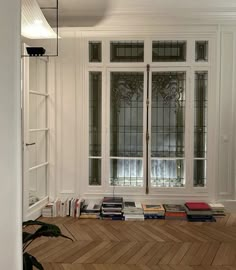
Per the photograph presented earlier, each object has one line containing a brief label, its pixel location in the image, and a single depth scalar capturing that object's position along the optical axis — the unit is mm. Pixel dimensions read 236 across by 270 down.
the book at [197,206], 4422
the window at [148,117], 4766
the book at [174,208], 4480
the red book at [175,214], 4402
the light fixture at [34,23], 2763
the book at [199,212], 4355
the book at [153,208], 4470
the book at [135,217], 4348
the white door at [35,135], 4047
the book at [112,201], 4531
